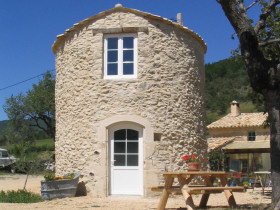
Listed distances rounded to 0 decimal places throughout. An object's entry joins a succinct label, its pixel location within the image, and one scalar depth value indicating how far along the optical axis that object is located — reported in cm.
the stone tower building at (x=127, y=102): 1052
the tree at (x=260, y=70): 753
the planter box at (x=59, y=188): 1020
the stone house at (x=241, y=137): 2084
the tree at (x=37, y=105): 2862
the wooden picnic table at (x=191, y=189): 727
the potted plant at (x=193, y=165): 839
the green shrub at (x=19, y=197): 1013
